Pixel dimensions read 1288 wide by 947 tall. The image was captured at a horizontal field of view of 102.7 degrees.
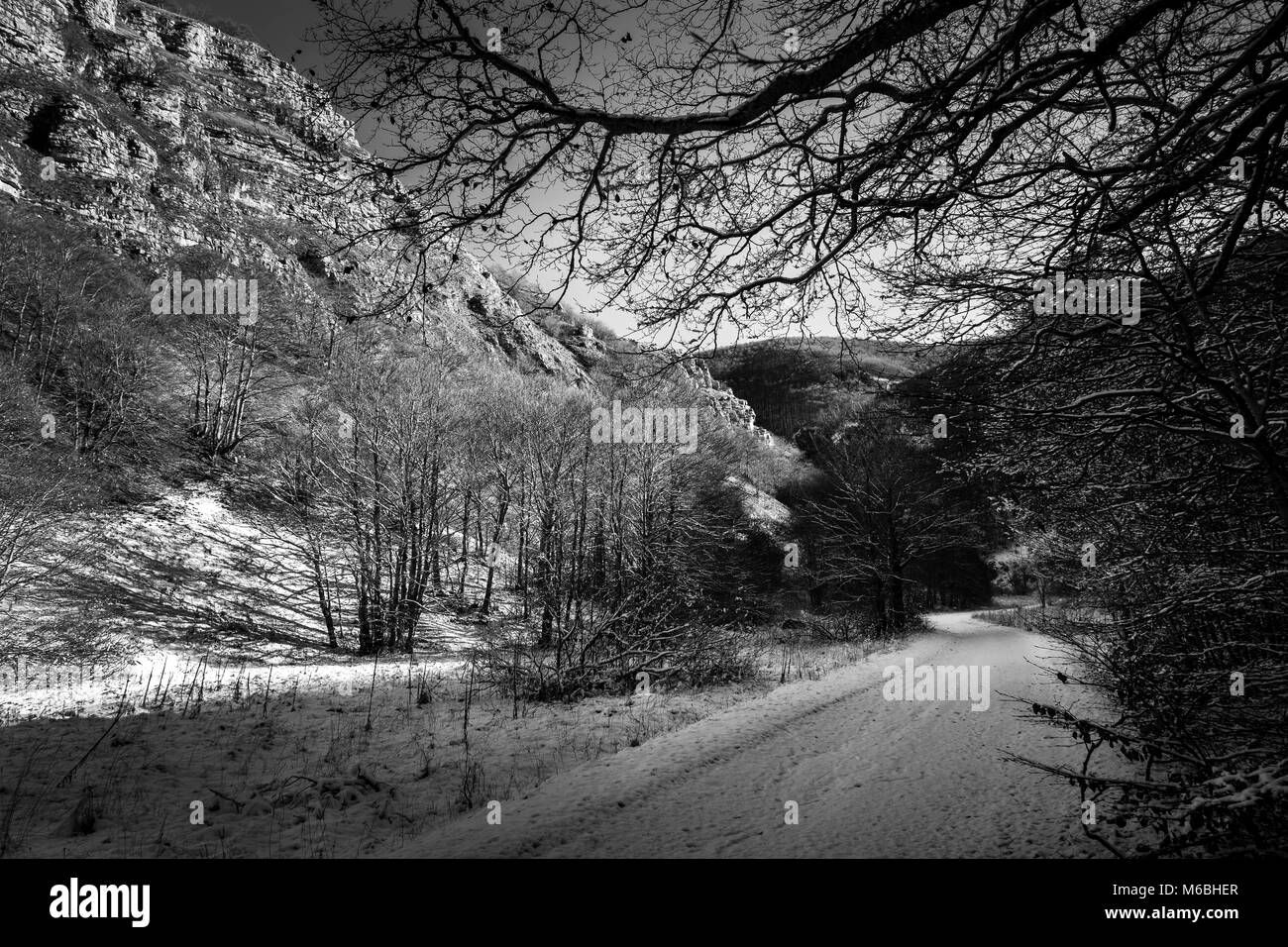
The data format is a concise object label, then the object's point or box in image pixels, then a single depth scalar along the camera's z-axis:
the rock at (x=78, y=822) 4.33
